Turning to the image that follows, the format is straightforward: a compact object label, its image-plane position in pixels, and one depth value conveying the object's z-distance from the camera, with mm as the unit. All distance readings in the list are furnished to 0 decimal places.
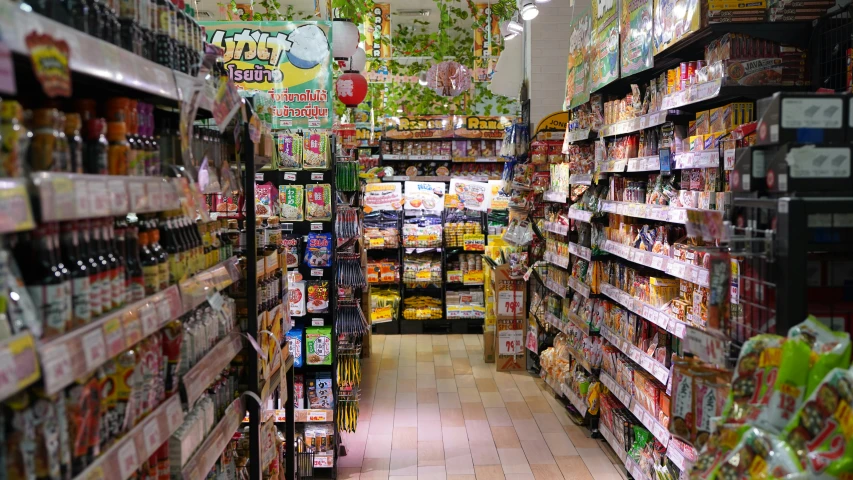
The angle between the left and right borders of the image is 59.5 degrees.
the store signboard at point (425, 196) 10133
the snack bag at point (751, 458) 1325
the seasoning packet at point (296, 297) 5078
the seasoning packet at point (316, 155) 5117
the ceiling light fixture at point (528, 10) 6645
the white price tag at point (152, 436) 1761
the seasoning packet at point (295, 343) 5113
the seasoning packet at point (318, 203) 5098
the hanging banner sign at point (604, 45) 4863
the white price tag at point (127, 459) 1588
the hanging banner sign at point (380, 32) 12422
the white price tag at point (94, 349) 1410
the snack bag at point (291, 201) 5098
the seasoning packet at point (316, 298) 5156
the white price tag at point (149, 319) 1740
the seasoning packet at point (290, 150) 5074
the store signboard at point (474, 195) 10039
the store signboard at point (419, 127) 12664
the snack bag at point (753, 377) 1524
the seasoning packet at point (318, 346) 5133
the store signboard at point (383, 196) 10031
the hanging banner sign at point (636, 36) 4191
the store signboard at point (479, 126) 12727
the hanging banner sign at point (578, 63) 5770
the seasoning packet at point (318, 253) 5168
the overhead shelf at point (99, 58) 1157
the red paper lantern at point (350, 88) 7195
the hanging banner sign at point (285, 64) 5074
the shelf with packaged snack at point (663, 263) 3428
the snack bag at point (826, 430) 1290
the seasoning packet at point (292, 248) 5125
